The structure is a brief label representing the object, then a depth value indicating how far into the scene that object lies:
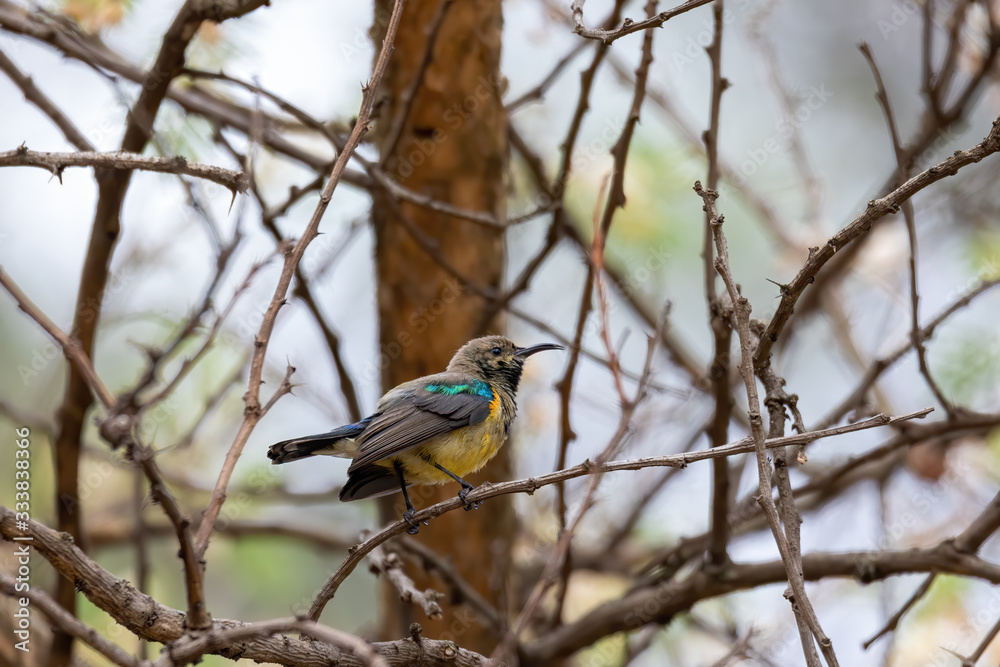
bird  7.82
